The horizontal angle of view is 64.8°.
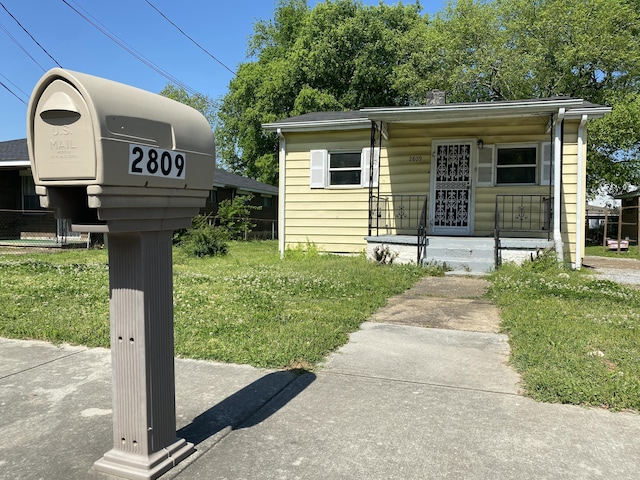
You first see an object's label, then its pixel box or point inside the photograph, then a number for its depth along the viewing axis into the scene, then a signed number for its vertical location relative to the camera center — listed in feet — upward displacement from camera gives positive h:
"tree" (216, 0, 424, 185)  87.15 +27.20
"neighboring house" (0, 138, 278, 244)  53.21 +2.28
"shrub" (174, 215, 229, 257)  42.11 -1.72
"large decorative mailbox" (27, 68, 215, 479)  6.49 +0.33
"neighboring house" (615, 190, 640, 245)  77.82 +1.34
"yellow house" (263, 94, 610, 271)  33.88 +3.37
